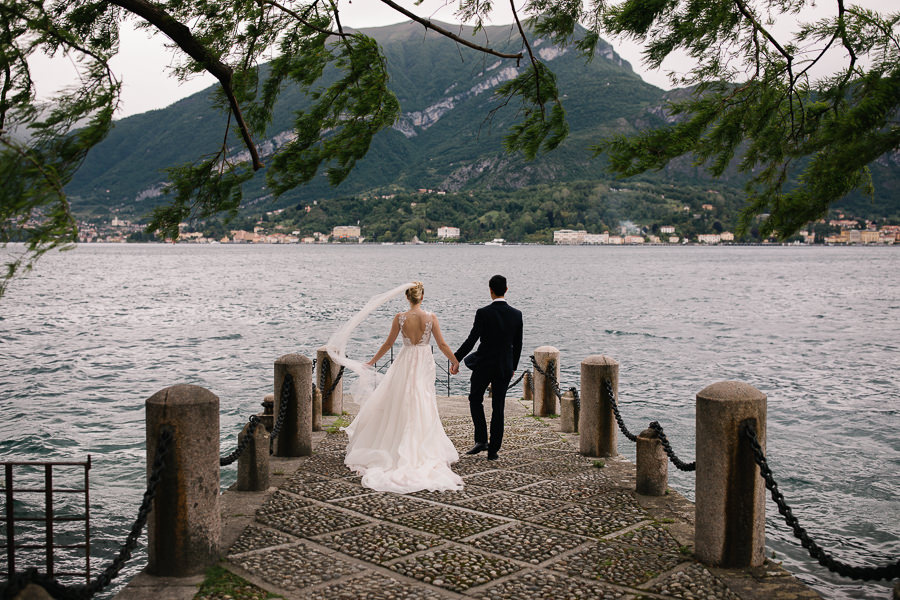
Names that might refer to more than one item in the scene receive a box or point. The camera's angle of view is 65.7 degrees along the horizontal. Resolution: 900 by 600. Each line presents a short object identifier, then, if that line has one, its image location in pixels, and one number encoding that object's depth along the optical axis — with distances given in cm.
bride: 786
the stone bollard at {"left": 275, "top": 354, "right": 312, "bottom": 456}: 803
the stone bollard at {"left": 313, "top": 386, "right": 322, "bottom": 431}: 1045
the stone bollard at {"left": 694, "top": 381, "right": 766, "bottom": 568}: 505
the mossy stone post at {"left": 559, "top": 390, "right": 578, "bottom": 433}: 1032
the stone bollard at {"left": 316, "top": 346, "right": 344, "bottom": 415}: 1101
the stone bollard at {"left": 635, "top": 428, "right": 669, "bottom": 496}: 701
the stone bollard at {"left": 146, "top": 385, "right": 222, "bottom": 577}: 478
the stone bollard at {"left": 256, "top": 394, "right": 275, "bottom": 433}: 855
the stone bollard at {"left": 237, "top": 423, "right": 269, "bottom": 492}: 697
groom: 828
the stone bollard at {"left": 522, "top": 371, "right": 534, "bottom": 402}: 1473
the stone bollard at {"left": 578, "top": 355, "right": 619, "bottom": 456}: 828
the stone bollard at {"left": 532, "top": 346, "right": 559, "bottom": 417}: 1176
